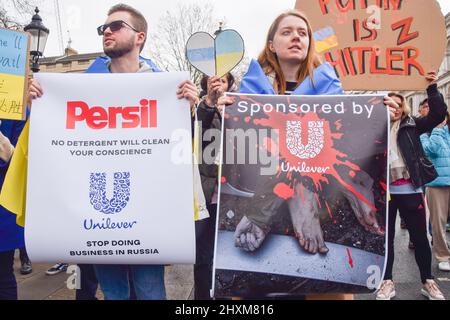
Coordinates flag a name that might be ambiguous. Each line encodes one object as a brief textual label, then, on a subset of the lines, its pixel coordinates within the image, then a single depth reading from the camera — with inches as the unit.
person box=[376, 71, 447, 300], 121.9
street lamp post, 250.6
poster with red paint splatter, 60.9
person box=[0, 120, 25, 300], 80.6
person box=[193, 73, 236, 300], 79.1
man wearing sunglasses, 73.0
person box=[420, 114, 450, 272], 170.7
